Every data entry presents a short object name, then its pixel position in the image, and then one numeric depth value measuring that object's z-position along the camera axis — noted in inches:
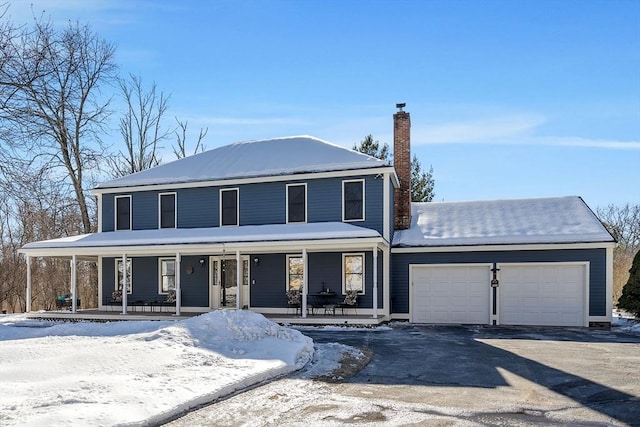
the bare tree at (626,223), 1726.1
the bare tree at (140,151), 1323.8
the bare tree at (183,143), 1450.5
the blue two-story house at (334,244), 665.0
